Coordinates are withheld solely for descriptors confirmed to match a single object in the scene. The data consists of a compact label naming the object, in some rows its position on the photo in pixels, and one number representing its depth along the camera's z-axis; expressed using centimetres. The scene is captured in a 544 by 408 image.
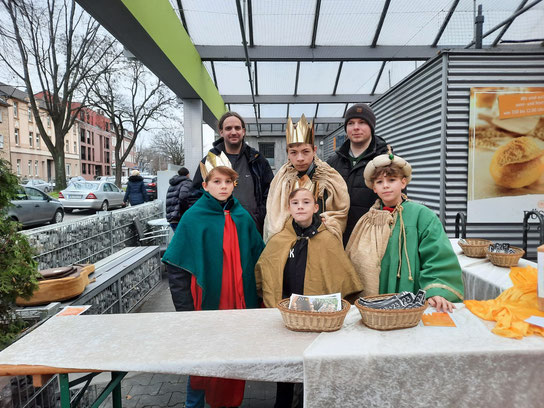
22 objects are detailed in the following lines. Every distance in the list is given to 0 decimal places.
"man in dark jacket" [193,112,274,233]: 329
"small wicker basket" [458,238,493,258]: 345
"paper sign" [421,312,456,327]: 177
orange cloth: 165
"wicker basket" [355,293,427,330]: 167
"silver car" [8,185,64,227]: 1136
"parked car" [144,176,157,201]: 2285
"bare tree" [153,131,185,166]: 4755
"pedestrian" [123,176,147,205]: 1076
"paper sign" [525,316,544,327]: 165
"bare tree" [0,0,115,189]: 1405
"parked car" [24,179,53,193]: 2479
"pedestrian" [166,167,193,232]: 510
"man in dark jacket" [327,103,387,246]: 287
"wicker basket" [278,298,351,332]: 166
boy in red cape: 240
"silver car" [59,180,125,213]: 1661
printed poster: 520
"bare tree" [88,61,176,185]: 2574
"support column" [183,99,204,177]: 899
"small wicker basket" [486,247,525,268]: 309
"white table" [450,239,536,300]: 273
